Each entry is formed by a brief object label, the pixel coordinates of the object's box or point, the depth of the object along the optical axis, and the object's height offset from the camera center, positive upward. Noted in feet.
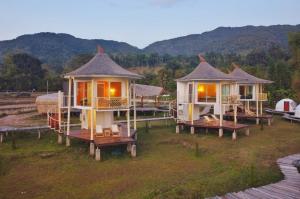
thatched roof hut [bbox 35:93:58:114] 81.34 -2.85
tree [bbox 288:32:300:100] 94.91 +19.81
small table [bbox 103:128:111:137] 47.57 -7.81
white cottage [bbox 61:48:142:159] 45.83 -0.63
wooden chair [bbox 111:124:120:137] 47.77 -7.60
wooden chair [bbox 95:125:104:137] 47.38 -7.74
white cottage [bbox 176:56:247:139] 60.08 -0.46
